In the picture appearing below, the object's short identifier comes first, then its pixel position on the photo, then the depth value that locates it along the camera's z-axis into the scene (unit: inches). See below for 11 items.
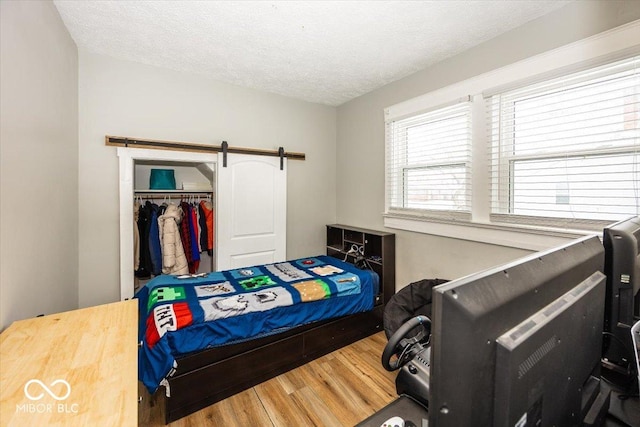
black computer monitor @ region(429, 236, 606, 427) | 16.1
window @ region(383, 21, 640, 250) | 65.6
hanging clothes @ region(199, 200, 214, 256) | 129.0
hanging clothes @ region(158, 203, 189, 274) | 118.0
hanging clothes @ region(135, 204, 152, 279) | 116.9
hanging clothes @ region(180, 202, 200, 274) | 124.0
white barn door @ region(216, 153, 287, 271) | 122.2
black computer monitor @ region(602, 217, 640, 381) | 32.9
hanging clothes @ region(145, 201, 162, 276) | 115.9
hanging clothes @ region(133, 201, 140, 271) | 111.5
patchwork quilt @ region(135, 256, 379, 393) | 70.5
